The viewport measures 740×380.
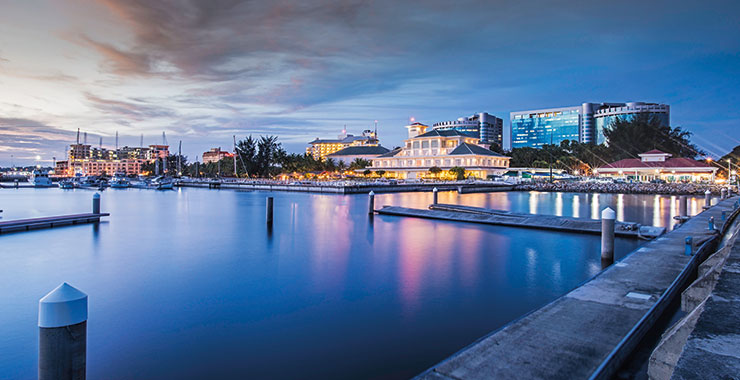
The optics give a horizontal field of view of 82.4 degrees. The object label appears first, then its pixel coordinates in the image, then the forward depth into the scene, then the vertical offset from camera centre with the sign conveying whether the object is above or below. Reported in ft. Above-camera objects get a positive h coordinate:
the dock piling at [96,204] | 88.39 -4.77
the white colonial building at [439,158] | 283.59 +18.84
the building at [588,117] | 556.23 +96.86
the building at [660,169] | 218.79 +9.28
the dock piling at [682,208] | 79.66 -4.10
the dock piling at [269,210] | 78.74 -5.12
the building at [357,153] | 366.43 +26.83
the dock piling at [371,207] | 92.82 -5.18
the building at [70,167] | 561.23 +19.28
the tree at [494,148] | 394.27 +35.12
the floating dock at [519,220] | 59.00 -6.07
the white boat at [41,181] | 265.93 -0.06
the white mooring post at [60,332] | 11.89 -4.30
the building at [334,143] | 582.92 +58.66
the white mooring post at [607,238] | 40.34 -5.20
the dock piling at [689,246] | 35.53 -5.02
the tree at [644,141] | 297.12 +32.41
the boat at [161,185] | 246.17 -1.78
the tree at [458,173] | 259.51 +7.13
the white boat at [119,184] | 268.21 -1.55
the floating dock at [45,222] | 70.49 -7.39
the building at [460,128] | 650.22 +87.30
